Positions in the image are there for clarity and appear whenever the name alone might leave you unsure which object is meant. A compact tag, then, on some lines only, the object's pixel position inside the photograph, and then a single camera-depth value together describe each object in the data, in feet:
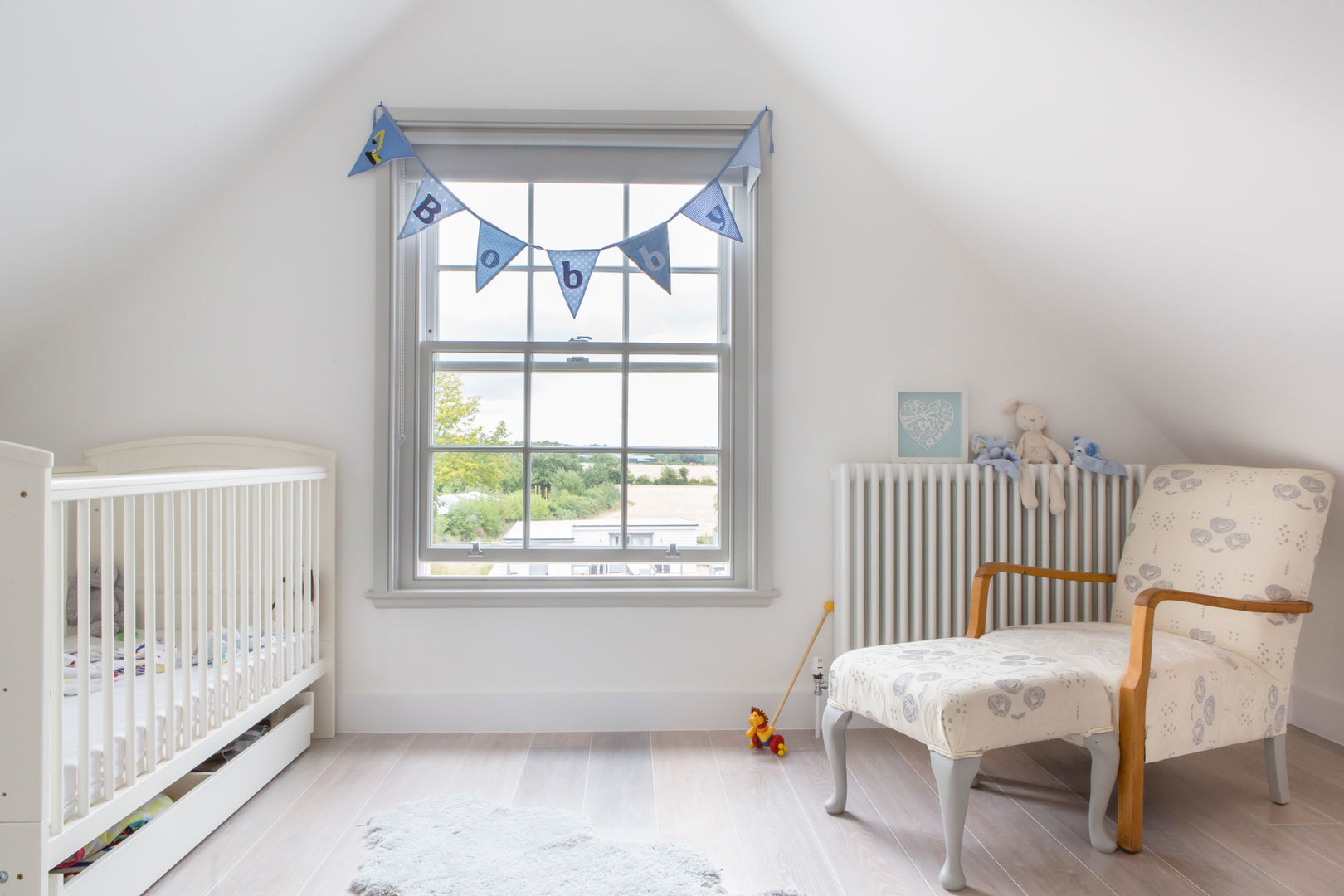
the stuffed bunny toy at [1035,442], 8.36
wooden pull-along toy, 7.60
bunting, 7.99
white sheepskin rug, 5.13
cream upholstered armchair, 5.76
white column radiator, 8.10
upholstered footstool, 5.21
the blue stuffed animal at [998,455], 8.17
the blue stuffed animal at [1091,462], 8.22
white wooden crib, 4.06
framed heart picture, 8.46
